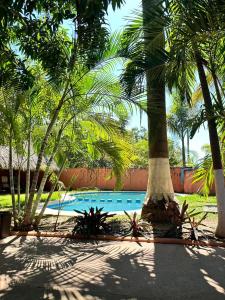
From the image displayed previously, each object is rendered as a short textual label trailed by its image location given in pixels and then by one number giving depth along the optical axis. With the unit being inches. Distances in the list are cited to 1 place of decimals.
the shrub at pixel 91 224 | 179.0
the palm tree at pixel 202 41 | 137.4
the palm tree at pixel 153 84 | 166.6
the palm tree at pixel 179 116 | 785.2
